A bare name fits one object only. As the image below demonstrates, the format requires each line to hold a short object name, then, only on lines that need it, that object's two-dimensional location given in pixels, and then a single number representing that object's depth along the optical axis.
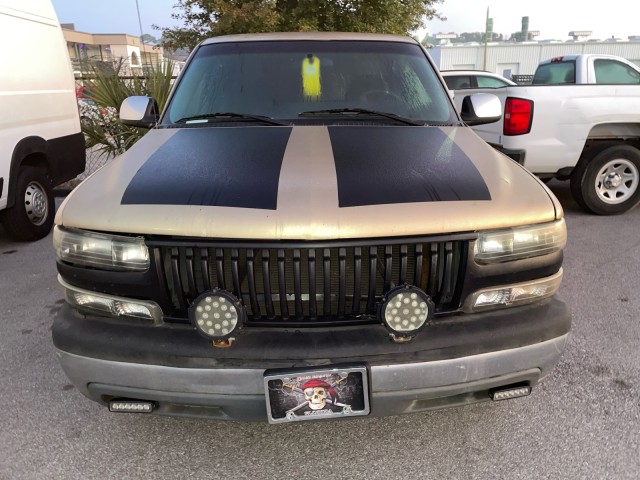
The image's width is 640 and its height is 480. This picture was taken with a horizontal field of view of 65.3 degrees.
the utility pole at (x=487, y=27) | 34.59
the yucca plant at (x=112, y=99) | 7.40
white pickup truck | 5.49
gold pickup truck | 1.87
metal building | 40.19
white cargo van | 4.79
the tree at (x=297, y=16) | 8.88
